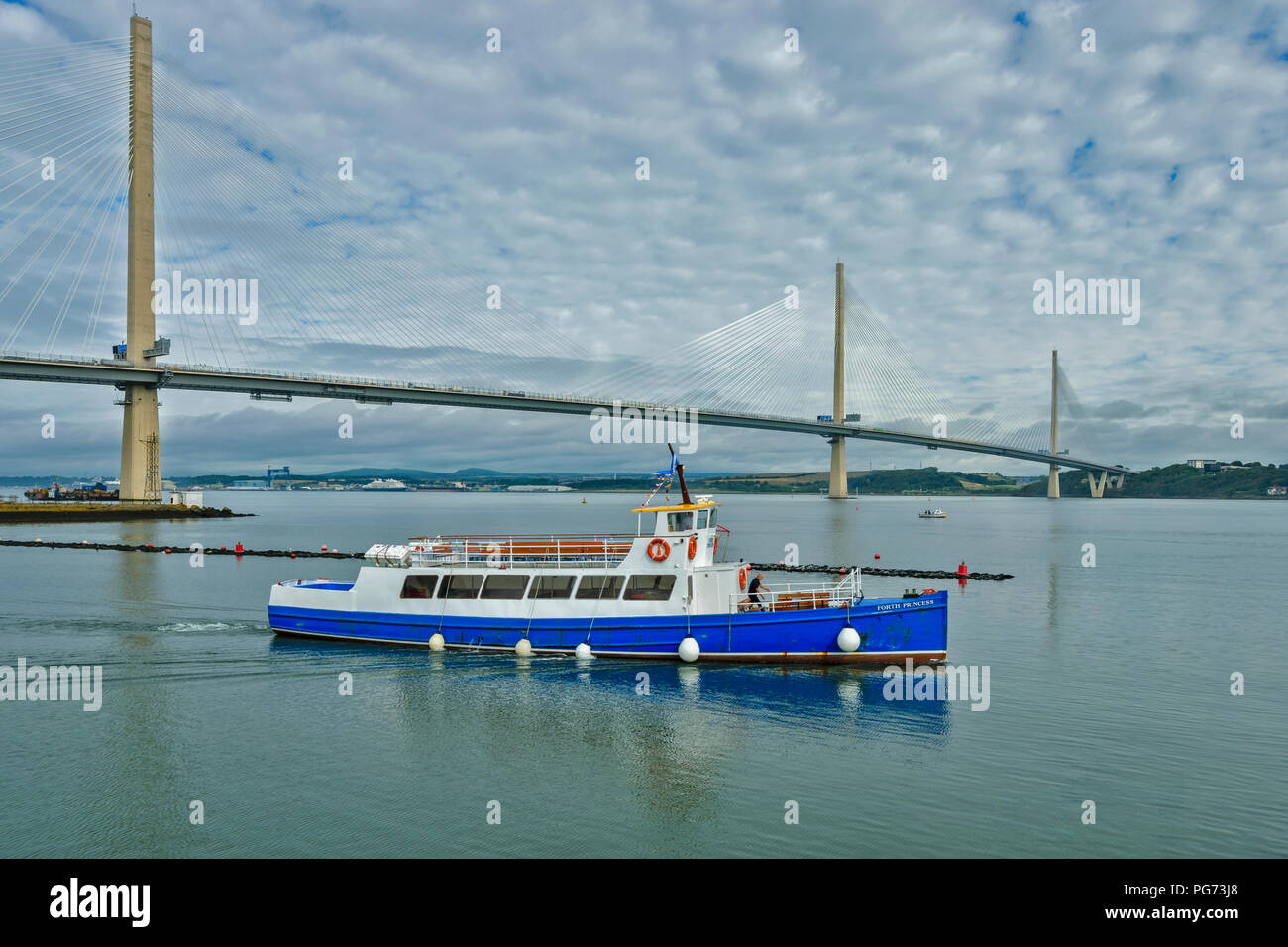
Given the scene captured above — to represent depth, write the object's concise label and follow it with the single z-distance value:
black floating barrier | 44.84
